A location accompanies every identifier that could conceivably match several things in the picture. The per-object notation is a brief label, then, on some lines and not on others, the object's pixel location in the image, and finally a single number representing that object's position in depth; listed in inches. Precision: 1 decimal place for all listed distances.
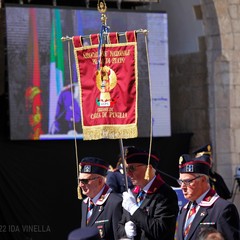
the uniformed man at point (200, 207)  455.8
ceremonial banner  533.3
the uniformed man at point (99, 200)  508.6
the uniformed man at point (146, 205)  473.2
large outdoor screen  900.1
